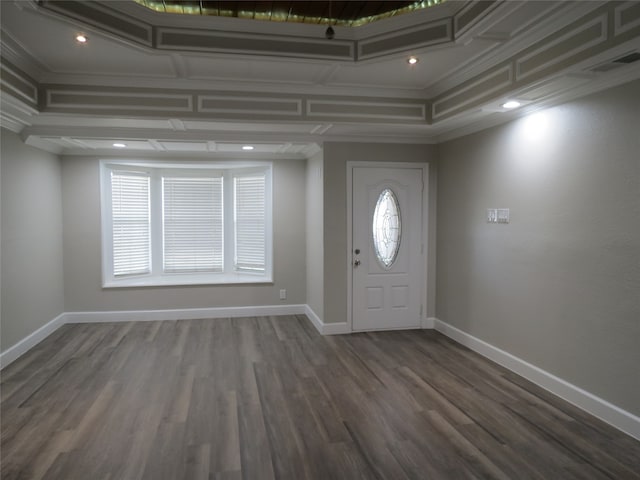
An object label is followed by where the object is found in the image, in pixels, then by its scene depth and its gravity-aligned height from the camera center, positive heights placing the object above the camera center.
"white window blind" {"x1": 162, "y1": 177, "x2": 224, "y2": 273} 6.36 +0.00
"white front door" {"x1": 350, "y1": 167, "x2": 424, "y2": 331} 5.27 -0.29
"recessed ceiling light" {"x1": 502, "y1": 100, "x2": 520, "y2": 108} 3.53 +0.96
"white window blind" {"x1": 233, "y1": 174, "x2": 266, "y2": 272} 6.35 +0.04
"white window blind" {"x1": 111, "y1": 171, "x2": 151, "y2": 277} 6.01 +0.01
